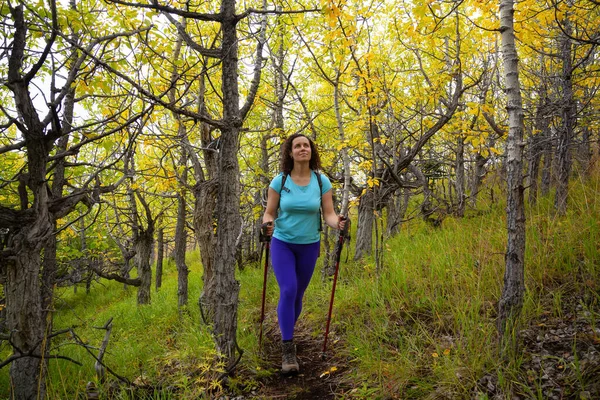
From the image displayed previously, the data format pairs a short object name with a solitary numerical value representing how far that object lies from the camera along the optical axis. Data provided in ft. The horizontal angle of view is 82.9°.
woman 10.94
